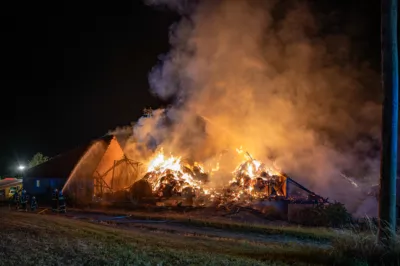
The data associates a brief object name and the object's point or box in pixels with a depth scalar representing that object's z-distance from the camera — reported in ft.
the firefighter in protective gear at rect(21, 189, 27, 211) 88.12
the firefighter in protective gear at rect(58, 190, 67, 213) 82.87
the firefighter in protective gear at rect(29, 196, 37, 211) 88.70
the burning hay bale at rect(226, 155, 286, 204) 91.46
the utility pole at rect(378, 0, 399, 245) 33.65
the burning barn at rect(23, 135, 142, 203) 111.45
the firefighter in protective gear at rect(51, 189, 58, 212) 86.70
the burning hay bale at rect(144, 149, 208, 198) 97.09
